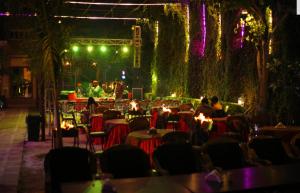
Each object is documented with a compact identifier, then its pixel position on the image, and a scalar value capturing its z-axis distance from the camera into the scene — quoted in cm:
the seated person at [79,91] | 2281
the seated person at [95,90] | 2169
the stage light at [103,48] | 2747
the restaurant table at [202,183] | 426
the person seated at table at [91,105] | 1501
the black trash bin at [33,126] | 1306
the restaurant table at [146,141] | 813
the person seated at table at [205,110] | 1138
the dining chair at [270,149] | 636
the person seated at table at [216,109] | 1148
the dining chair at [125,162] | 548
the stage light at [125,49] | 2764
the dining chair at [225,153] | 601
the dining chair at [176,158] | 579
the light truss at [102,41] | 2480
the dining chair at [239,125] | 989
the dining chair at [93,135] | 1055
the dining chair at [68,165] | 536
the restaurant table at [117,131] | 1071
